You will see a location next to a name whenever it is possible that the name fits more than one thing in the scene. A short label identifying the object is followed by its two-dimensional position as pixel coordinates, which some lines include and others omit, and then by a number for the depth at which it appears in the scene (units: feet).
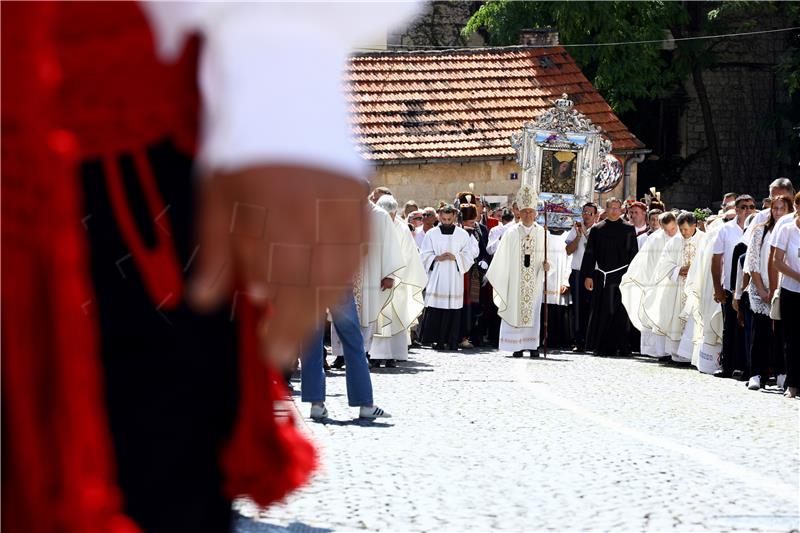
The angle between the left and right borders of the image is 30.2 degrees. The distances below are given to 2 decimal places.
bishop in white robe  58.59
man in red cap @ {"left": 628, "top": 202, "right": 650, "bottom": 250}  65.31
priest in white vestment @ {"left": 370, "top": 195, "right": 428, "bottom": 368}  50.93
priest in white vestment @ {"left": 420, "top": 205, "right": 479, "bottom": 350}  62.90
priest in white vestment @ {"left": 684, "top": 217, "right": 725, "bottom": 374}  50.34
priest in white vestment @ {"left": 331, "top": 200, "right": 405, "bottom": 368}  40.75
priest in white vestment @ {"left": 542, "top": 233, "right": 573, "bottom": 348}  63.21
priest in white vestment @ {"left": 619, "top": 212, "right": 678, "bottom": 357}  58.13
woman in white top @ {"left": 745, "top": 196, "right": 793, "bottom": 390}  41.20
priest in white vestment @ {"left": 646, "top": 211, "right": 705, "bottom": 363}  55.88
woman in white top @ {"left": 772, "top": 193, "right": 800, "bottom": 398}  38.75
